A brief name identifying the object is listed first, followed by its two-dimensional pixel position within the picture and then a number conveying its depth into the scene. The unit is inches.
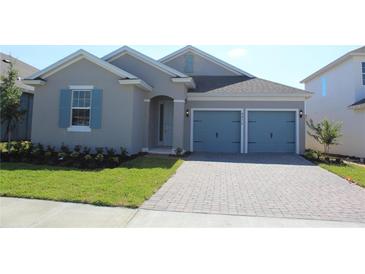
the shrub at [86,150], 468.3
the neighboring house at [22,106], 733.3
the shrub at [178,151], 532.7
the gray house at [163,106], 489.1
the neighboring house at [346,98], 633.0
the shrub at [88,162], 390.3
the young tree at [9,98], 564.7
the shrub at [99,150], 470.0
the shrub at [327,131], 565.3
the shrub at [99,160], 401.6
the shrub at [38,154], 418.6
